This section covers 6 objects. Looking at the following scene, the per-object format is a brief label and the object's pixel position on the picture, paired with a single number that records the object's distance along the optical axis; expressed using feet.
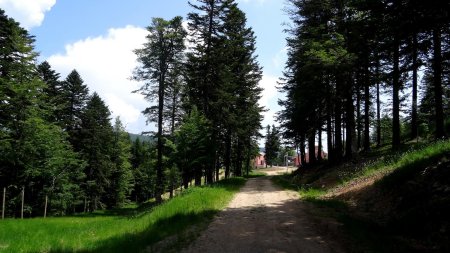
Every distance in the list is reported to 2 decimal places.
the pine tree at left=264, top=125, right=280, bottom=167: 383.24
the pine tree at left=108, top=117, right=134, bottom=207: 215.31
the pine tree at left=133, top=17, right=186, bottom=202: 101.09
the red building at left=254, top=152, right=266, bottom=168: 561.60
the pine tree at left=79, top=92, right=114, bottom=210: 171.73
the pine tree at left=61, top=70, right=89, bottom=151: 166.83
